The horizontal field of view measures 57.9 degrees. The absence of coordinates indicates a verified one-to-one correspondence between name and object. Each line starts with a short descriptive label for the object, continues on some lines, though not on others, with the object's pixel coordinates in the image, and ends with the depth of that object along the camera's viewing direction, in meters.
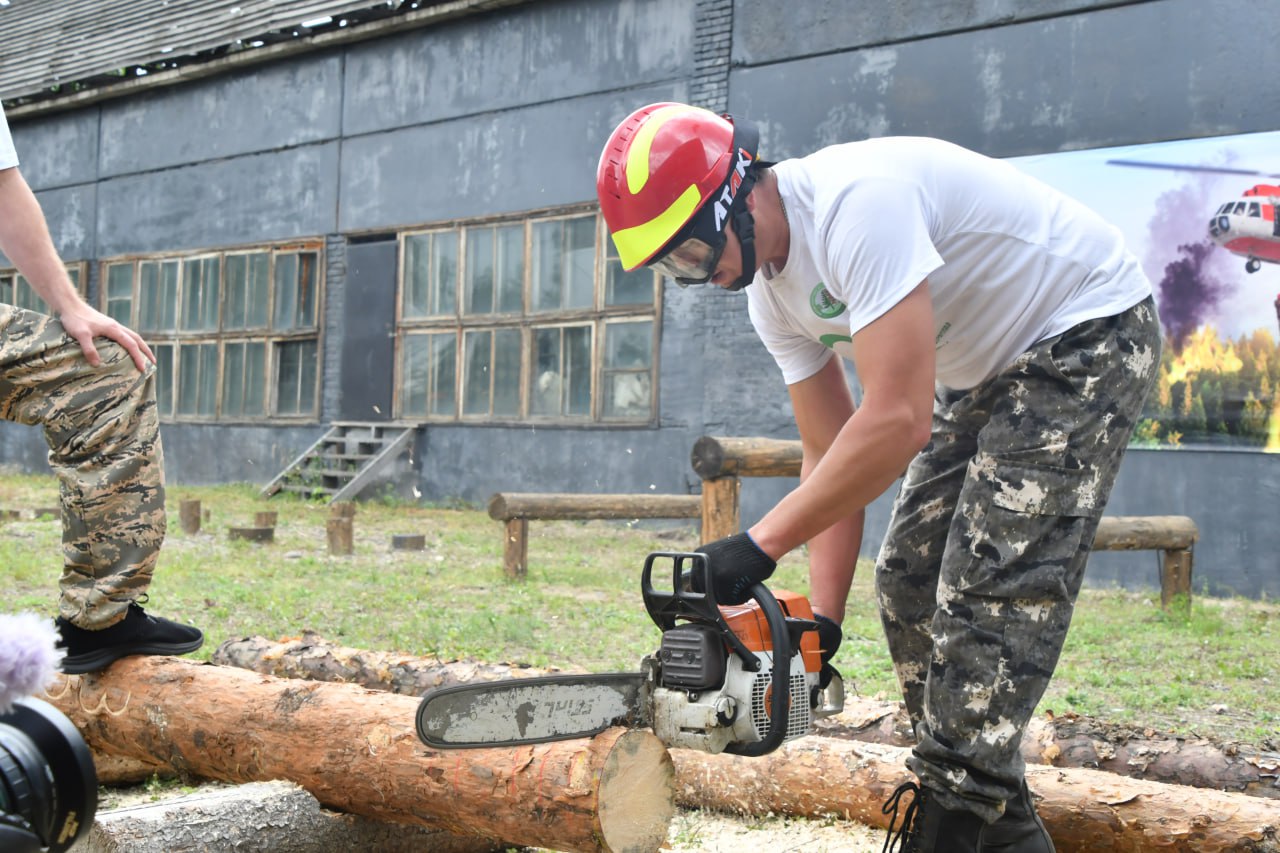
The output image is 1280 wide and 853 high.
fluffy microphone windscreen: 1.46
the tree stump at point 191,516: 10.91
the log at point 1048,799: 2.79
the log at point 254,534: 10.34
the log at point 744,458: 7.06
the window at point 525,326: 13.30
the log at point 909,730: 3.29
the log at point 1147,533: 7.53
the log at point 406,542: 10.41
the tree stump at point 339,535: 9.84
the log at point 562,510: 8.57
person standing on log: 3.15
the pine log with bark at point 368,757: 2.56
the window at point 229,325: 16.17
